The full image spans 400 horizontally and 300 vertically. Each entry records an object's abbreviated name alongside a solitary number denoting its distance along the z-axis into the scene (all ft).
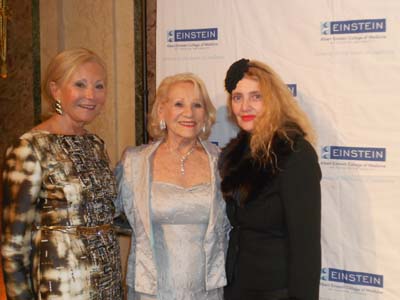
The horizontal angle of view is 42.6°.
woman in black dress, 6.30
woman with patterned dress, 6.40
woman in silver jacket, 7.27
